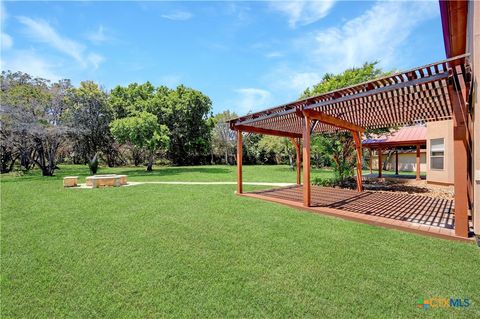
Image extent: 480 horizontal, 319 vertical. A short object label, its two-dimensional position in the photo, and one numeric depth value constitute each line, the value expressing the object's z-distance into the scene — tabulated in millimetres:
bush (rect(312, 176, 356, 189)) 11211
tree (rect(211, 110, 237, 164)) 32250
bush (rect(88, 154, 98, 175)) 15375
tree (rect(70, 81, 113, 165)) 20266
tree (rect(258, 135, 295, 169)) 23516
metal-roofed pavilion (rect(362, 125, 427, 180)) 14067
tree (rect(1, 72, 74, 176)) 13740
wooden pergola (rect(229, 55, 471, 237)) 3906
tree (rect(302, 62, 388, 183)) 11453
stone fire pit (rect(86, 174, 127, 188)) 10203
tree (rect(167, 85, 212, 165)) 23625
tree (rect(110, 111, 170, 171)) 16844
